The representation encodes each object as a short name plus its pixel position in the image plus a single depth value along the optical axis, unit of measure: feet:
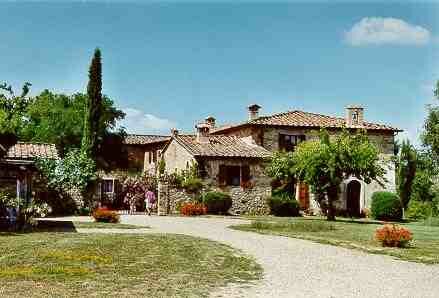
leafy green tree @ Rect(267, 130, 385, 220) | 101.35
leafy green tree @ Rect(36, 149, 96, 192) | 104.83
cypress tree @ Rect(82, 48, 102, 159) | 130.21
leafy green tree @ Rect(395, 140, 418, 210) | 149.28
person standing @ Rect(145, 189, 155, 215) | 111.96
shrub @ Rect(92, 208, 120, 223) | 84.53
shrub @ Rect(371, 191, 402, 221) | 116.88
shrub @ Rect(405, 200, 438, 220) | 128.88
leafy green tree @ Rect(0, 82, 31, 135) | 66.80
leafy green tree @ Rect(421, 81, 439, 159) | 133.18
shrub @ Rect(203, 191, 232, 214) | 112.98
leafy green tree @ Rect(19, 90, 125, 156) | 155.43
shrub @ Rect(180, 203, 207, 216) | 108.27
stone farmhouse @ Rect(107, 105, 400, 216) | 118.73
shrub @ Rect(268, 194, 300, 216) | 118.42
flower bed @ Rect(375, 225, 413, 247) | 58.34
